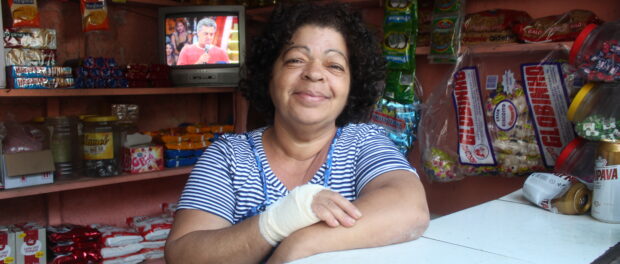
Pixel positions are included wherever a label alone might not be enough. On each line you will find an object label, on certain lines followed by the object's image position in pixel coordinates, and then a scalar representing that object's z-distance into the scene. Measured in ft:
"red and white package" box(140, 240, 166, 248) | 8.30
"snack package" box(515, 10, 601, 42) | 6.02
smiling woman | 3.07
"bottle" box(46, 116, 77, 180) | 7.63
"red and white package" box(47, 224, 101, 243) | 7.48
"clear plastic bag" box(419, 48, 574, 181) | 6.32
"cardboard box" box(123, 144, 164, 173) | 8.11
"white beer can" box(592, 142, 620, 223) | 3.57
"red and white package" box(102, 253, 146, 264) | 7.95
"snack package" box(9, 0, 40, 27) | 6.93
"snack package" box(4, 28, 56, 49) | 6.84
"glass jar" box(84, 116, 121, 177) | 7.74
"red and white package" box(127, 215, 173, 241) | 8.42
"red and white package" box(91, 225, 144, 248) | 7.98
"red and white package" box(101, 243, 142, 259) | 7.88
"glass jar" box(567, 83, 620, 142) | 4.76
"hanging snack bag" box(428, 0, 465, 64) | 6.97
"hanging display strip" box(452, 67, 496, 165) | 6.92
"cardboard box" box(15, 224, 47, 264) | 7.12
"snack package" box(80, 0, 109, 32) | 7.55
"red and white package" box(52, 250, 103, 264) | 7.43
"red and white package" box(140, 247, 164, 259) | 8.25
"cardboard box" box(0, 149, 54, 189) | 6.74
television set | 8.54
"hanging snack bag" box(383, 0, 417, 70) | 7.34
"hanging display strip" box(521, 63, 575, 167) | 6.20
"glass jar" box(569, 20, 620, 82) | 4.87
